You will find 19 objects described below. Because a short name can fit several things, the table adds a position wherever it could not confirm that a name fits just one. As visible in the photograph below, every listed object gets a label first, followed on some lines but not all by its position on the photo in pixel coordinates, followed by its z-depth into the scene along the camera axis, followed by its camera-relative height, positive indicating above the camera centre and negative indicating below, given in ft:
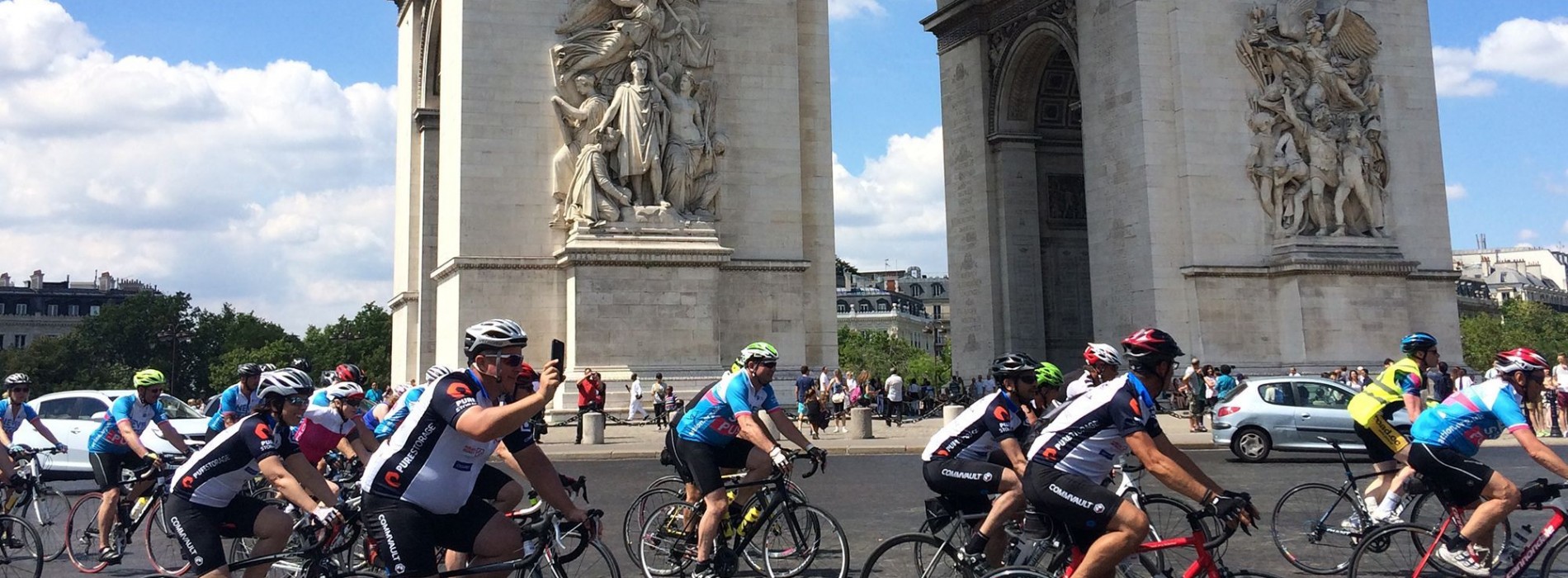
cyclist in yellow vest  29.37 -1.46
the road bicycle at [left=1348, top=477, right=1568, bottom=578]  23.68 -3.83
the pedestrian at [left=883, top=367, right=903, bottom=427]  97.76 -2.05
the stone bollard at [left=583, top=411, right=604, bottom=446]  68.03 -2.73
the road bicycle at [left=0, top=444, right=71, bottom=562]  34.09 -2.88
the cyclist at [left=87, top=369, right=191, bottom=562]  32.37 -1.26
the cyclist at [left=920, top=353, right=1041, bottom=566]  24.18 -1.58
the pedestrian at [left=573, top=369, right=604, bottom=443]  70.08 -1.01
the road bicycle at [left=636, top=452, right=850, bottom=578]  27.43 -3.50
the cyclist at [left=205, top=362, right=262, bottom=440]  31.78 -0.39
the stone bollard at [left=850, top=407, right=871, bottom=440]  75.72 -3.16
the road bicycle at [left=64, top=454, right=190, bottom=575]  31.58 -3.50
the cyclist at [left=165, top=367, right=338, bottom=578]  21.47 -1.62
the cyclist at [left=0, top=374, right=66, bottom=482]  37.27 -0.42
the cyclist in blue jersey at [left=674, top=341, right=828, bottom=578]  27.17 -1.33
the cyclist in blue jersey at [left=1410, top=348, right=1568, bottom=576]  24.38 -1.88
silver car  59.62 -2.89
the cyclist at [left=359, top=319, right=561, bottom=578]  18.19 -1.14
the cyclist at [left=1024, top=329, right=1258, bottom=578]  18.70 -1.49
